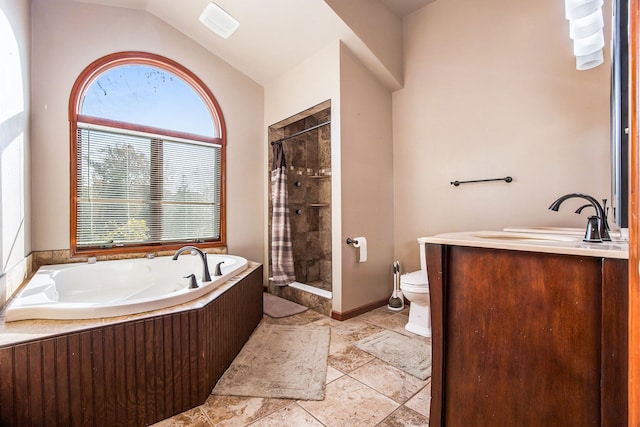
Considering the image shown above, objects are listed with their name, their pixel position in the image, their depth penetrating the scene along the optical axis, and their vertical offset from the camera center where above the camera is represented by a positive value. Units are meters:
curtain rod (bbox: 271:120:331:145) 3.43 +0.85
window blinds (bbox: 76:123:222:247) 2.63 +0.25
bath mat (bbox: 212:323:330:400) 1.64 -0.99
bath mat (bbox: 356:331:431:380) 1.87 -0.99
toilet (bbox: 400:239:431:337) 2.38 -0.74
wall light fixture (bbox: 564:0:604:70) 1.42 +0.95
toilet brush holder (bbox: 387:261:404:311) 2.96 -0.87
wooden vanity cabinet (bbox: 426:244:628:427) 0.78 -0.40
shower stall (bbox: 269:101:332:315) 3.79 +0.21
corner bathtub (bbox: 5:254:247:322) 1.34 -0.46
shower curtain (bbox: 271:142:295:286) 3.29 -0.20
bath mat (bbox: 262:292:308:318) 2.84 -0.97
